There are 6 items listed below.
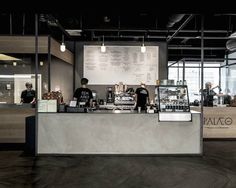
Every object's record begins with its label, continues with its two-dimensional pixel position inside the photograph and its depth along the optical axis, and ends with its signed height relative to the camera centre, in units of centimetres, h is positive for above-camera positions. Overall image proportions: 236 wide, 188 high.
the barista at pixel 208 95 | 522 -9
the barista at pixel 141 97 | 514 -16
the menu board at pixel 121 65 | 610 +84
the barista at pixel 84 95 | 441 -10
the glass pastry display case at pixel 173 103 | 377 -23
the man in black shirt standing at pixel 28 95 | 504 -12
